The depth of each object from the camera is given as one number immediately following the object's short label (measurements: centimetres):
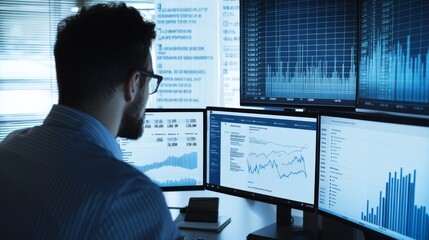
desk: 194
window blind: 381
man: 92
